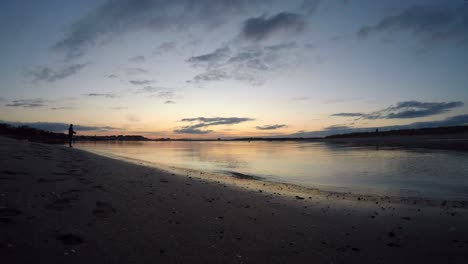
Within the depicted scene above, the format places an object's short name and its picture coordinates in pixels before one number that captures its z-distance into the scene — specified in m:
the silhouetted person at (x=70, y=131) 35.07
